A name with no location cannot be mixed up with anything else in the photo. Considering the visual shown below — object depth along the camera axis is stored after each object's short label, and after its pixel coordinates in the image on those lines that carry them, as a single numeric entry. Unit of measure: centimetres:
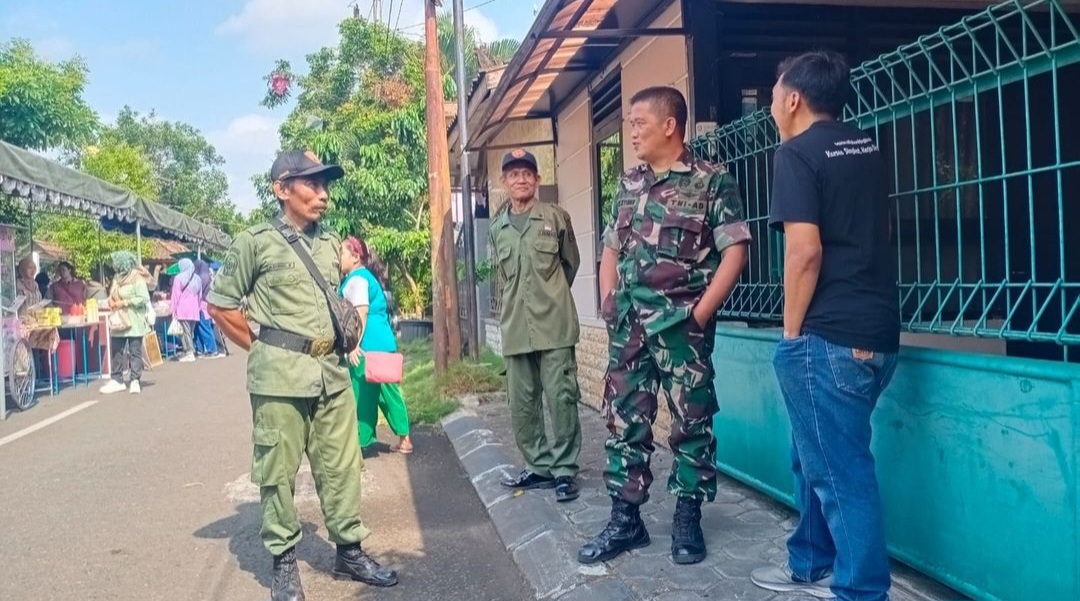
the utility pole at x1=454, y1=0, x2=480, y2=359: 1006
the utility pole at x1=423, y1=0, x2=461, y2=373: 927
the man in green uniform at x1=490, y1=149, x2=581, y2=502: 475
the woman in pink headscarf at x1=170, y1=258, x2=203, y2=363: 1593
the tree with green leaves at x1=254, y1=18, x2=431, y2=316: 1700
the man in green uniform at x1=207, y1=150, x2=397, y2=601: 365
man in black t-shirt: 270
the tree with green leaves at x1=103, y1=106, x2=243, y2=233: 4686
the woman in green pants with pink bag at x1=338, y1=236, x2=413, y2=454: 606
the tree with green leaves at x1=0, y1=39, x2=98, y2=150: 1870
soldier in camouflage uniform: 347
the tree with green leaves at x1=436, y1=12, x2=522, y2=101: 2470
